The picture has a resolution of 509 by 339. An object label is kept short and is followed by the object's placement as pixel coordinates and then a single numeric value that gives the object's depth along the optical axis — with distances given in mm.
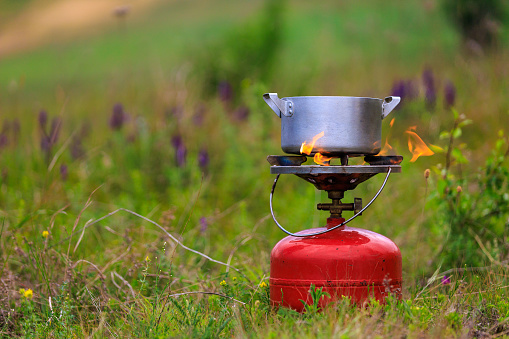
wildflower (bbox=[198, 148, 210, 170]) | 9648
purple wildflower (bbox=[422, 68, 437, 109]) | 10570
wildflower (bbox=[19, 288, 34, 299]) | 5254
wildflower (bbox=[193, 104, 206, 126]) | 11625
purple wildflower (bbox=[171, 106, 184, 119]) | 11264
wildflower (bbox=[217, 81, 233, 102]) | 11675
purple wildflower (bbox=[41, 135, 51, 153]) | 10303
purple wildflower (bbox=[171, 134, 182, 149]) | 9852
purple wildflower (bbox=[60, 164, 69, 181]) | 8745
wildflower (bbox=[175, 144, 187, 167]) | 9523
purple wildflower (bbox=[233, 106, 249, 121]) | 12008
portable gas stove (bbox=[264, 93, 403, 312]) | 5051
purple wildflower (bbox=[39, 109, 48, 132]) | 8309
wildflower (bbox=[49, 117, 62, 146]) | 7891
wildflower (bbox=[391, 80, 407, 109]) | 10805
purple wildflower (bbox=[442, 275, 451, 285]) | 6083
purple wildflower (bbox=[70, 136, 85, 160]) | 11015
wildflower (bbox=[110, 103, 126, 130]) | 10797
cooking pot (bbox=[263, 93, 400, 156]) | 5133
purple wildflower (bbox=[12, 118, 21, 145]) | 9198
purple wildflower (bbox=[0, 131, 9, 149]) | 10687
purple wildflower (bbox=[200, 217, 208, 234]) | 7642
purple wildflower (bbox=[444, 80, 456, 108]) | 10695
